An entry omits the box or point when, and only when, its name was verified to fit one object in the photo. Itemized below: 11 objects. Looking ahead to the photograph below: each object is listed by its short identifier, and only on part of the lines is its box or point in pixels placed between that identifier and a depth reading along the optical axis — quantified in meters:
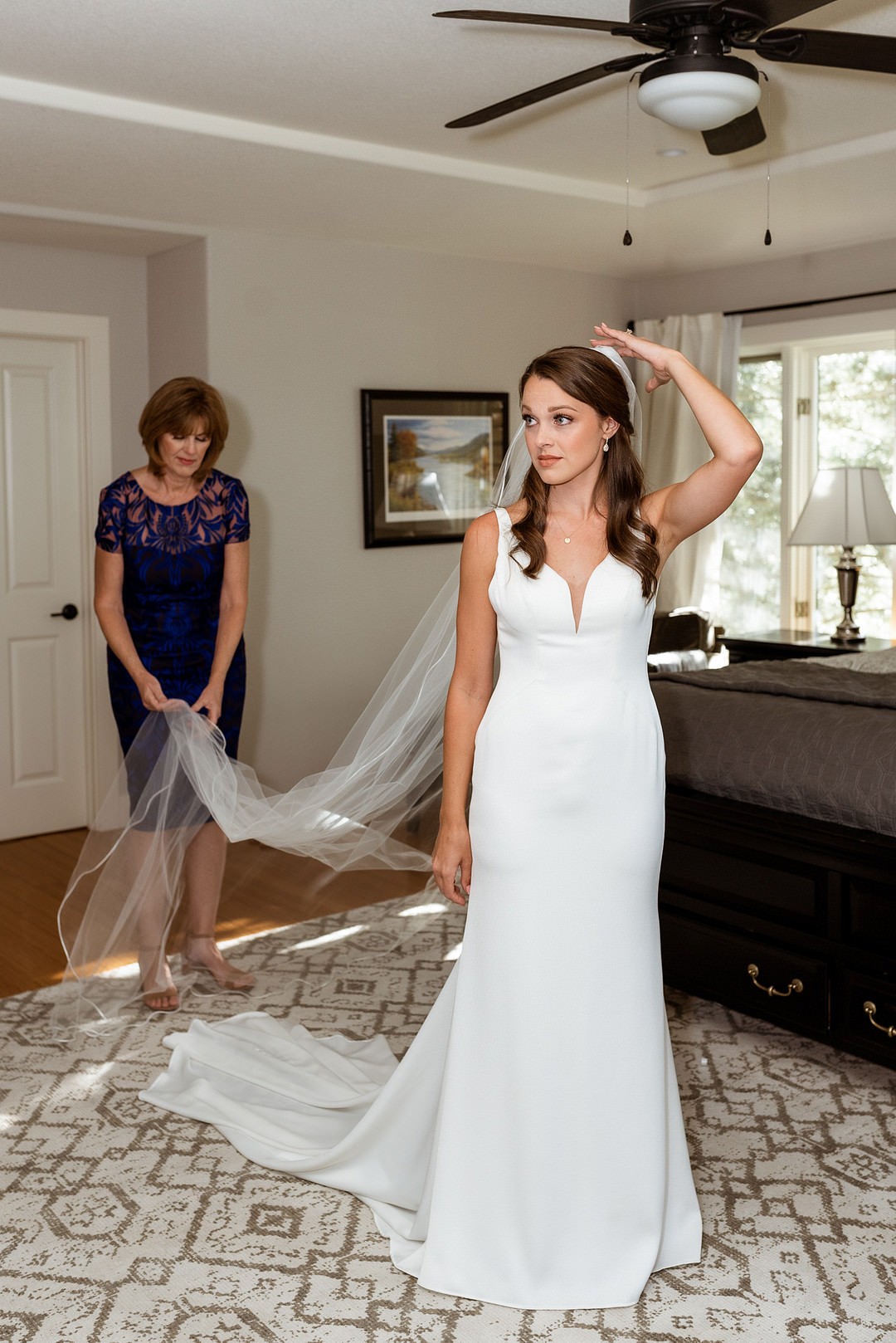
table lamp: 5.29
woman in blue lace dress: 3.54
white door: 5.36
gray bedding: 3.00
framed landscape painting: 5.60
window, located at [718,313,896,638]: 5.73
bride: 2.18
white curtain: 5.96
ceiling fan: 2.49
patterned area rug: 2.17
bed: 2.96
